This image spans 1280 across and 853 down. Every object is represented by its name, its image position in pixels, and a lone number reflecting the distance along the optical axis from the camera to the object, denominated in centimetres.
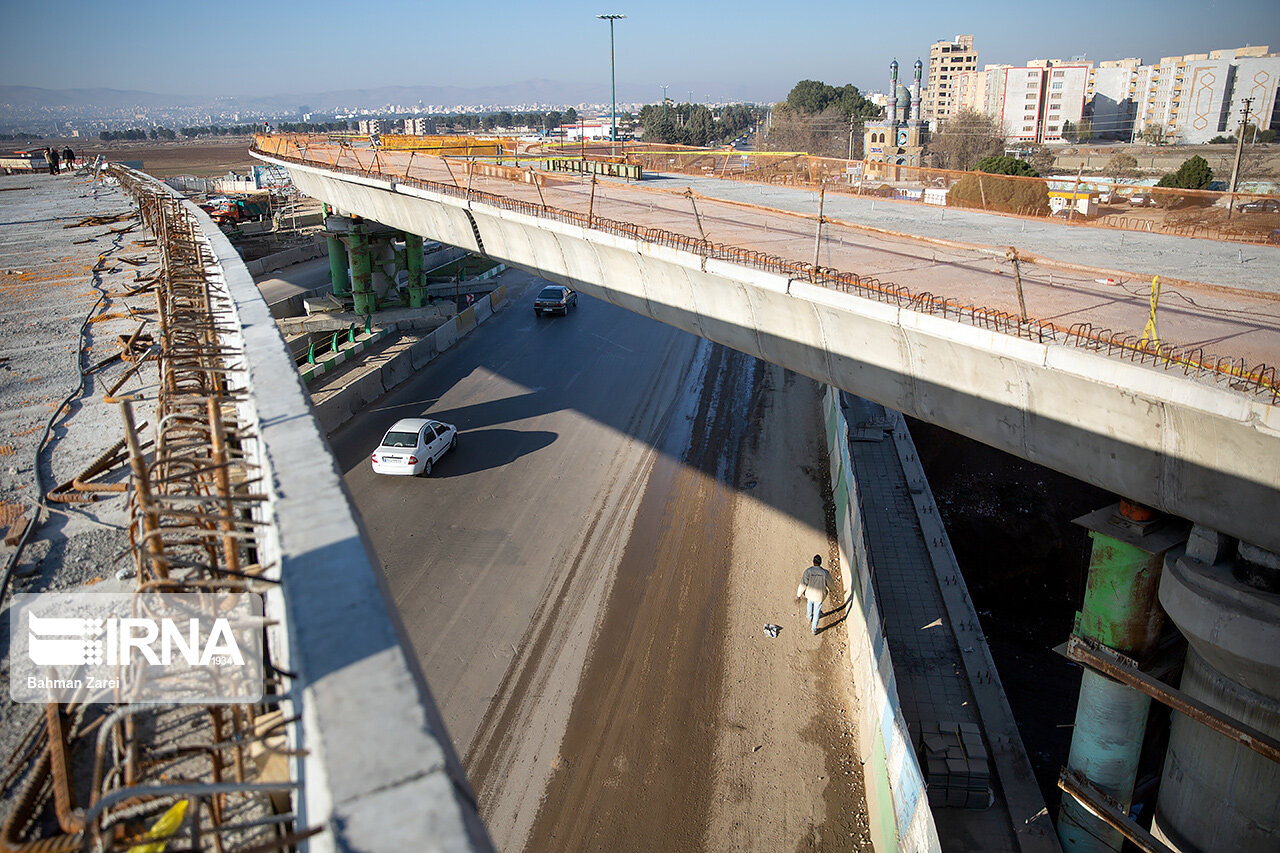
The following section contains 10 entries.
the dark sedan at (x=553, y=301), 3166
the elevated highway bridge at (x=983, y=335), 720
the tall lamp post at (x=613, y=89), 3812
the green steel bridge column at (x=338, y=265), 3064
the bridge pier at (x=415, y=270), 2948
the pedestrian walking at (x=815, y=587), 1239
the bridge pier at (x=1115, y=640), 874
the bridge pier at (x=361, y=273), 2831
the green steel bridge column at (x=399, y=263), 2981
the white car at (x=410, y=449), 1703
